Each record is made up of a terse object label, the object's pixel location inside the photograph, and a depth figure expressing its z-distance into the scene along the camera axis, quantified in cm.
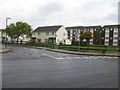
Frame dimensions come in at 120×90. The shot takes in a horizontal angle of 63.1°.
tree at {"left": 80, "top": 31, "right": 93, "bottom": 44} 4976
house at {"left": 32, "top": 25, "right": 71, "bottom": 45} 4883
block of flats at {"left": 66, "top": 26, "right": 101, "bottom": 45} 5946
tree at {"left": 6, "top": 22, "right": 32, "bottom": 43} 4270
